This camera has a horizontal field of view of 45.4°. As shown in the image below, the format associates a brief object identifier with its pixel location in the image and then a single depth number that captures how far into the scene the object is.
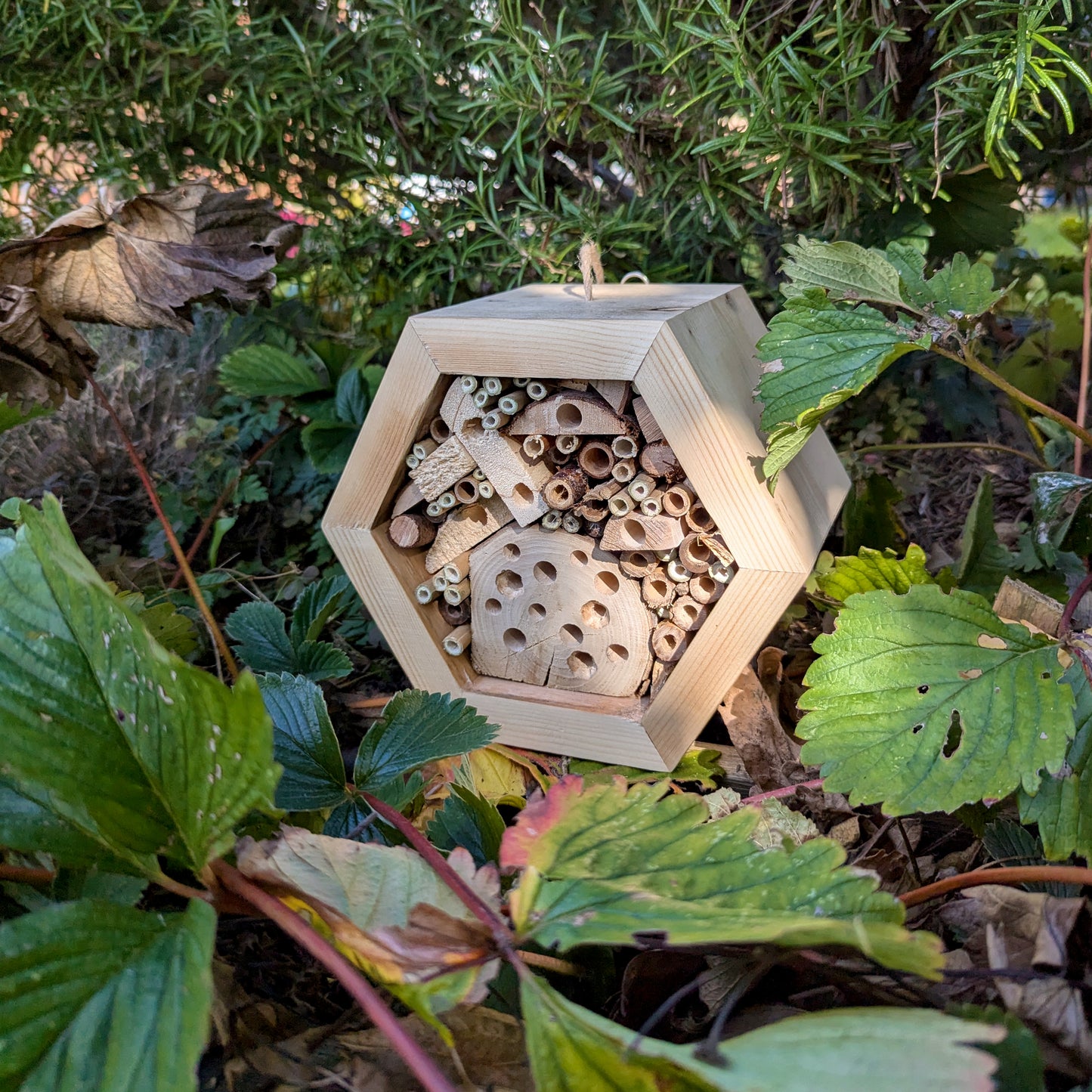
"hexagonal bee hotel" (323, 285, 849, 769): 0.47
